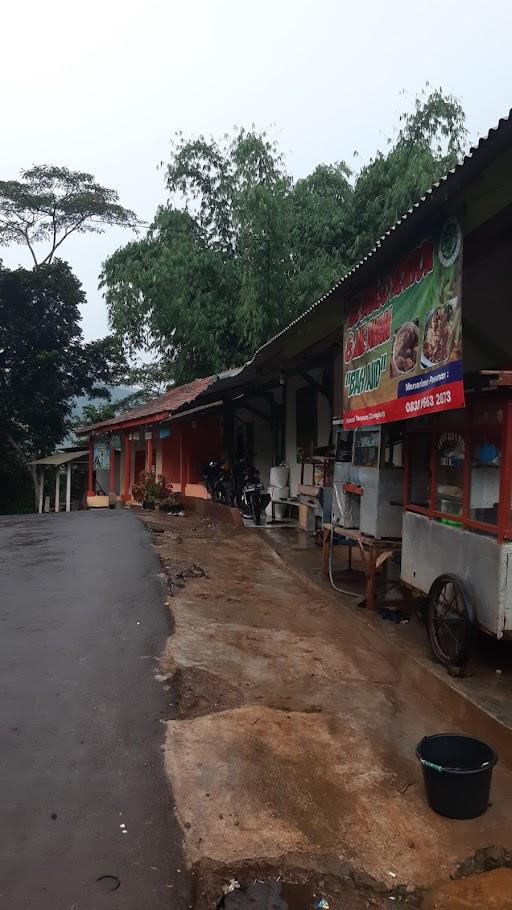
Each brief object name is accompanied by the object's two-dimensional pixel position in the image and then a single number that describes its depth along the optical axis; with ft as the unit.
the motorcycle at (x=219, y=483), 49.52
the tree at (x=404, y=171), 54.39
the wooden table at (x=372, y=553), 22.15
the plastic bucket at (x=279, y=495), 45.83
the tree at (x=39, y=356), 87.45
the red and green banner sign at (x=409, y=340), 15.94
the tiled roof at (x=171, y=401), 52.85
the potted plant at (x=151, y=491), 59.92
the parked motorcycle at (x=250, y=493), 44.11
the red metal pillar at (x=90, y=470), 88.40
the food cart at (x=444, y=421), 15.28
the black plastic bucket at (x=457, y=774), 10.60
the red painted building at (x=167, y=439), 54.44
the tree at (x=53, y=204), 96.63
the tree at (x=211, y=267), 57.88
